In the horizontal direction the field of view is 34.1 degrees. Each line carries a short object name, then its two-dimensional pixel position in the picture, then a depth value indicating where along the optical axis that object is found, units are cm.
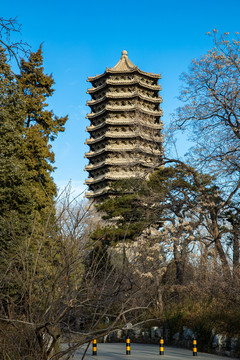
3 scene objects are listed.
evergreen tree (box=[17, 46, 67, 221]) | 2030
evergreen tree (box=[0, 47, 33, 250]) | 1709
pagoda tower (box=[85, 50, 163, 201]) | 5097
